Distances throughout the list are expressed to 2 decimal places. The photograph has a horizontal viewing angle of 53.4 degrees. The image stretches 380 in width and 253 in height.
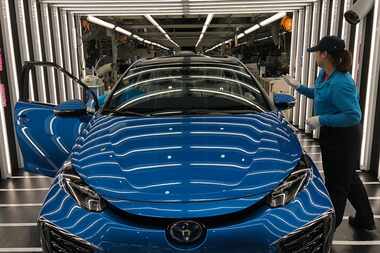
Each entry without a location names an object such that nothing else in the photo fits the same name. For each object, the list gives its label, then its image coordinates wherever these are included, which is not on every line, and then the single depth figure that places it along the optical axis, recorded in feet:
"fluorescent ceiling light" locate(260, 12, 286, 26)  28.92
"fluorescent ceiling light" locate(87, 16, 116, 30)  29.84
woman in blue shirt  7.77
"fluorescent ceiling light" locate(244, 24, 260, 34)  39.32
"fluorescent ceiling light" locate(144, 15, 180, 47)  32.57
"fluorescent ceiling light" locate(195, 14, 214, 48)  31.30
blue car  5.03
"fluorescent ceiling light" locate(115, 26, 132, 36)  39.41
